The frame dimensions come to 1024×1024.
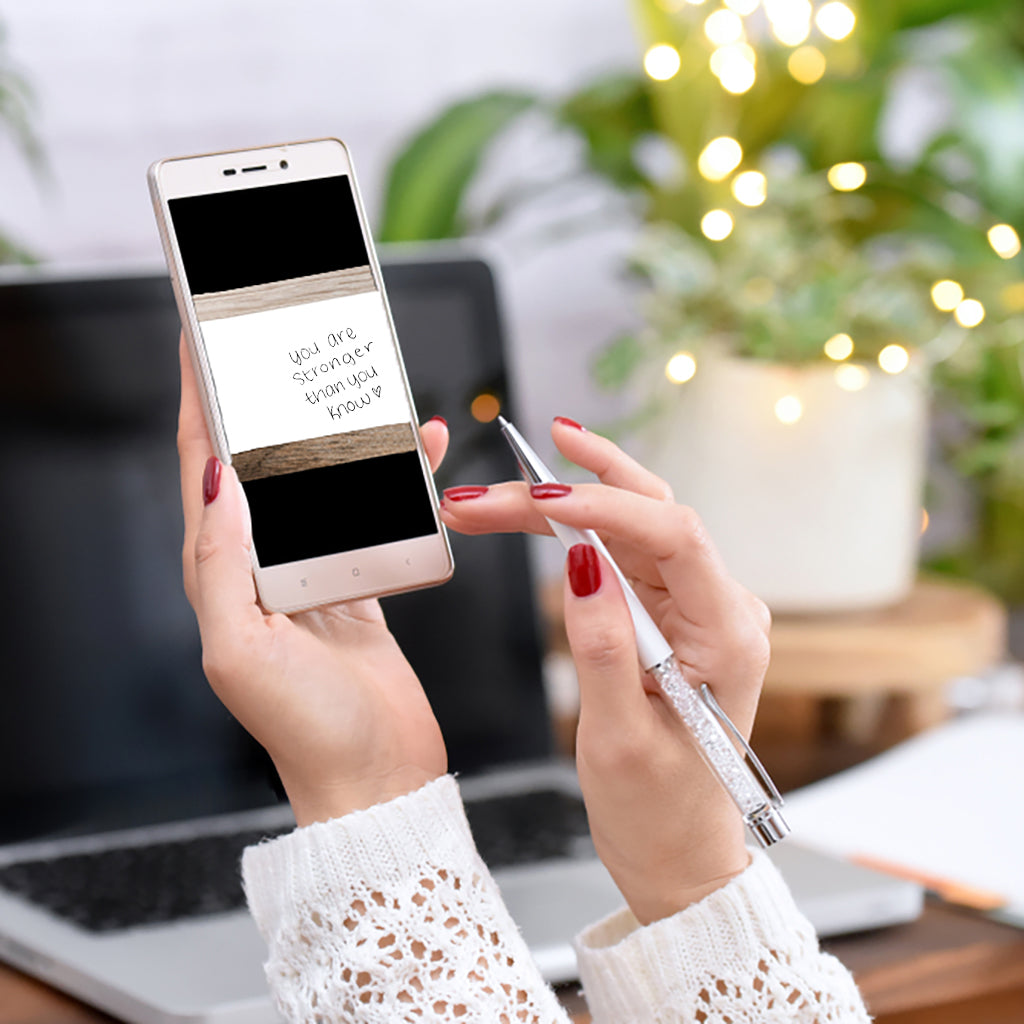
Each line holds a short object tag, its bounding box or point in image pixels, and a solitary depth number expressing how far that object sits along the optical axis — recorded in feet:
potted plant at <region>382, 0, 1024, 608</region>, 4.38
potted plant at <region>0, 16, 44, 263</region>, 4.36
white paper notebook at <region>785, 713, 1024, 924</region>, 3.72
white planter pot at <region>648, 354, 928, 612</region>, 4.34
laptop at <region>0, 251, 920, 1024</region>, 3.69
